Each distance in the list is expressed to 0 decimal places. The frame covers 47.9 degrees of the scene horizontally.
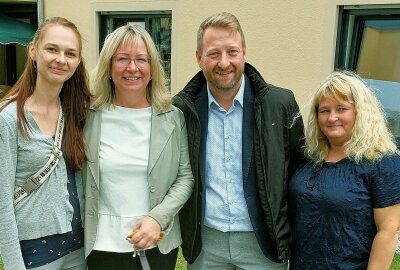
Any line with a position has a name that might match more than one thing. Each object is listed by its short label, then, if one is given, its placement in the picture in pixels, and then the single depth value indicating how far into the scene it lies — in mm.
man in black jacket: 2459
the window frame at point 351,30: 4859
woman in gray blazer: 2350
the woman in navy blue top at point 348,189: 2119
